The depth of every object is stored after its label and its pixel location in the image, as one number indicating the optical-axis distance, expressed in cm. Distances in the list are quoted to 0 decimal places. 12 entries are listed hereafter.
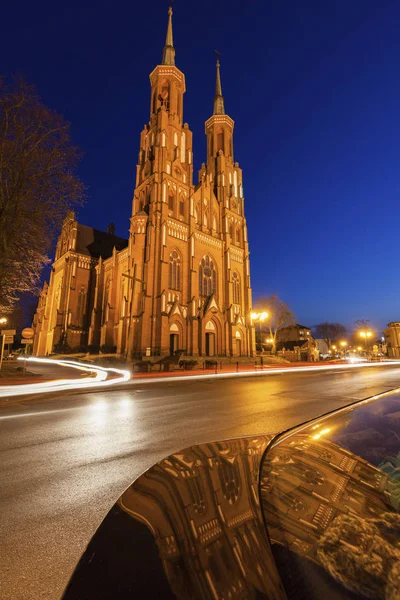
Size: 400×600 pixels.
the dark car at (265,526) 73
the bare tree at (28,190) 1286
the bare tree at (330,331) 10106
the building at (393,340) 5642
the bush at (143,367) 2006
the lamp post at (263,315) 2128
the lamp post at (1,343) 1523
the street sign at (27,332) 1667
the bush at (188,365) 2278
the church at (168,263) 2908
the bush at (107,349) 3183
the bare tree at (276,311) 4943
